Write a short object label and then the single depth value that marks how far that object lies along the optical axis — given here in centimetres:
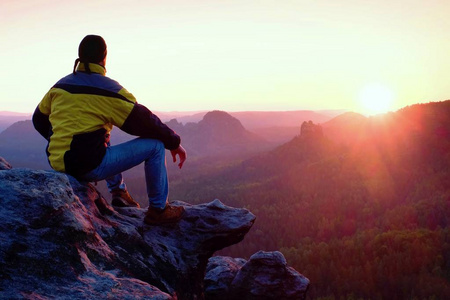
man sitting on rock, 559
